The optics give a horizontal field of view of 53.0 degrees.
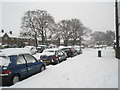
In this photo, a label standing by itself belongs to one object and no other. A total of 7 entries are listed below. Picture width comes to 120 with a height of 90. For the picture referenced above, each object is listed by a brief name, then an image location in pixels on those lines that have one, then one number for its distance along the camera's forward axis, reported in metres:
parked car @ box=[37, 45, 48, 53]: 29.80
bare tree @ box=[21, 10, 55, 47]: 33.25
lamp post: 13.13
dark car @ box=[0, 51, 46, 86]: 5.23
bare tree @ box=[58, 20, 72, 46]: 46.12
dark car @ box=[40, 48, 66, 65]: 10.87
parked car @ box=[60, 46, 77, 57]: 18.06
